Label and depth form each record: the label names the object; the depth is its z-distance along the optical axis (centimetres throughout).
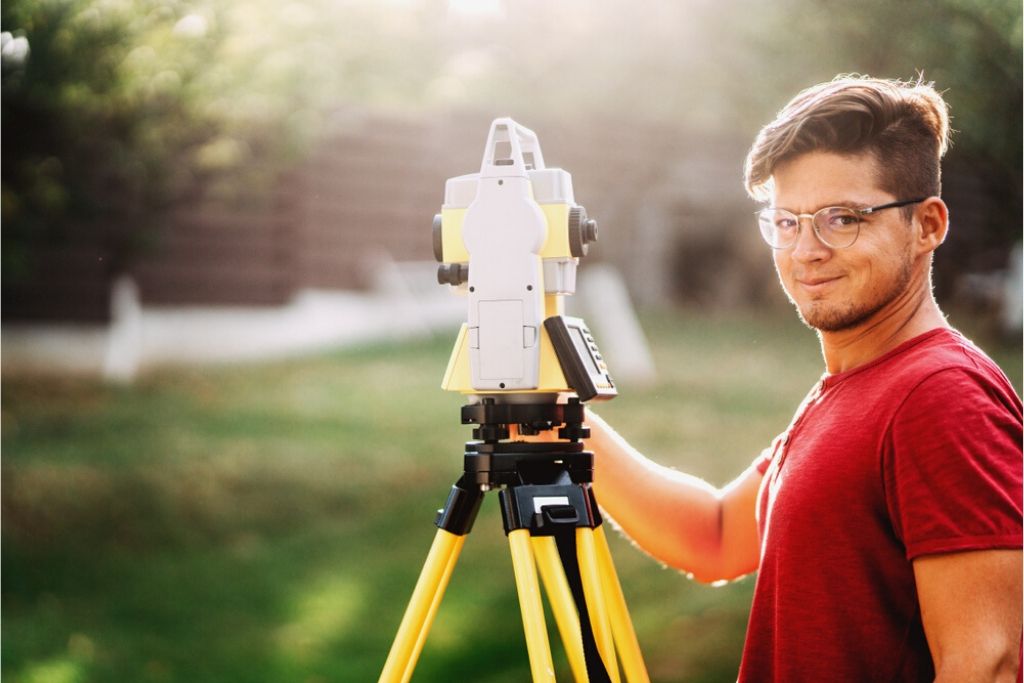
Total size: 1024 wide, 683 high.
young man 143
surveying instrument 175
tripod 174
